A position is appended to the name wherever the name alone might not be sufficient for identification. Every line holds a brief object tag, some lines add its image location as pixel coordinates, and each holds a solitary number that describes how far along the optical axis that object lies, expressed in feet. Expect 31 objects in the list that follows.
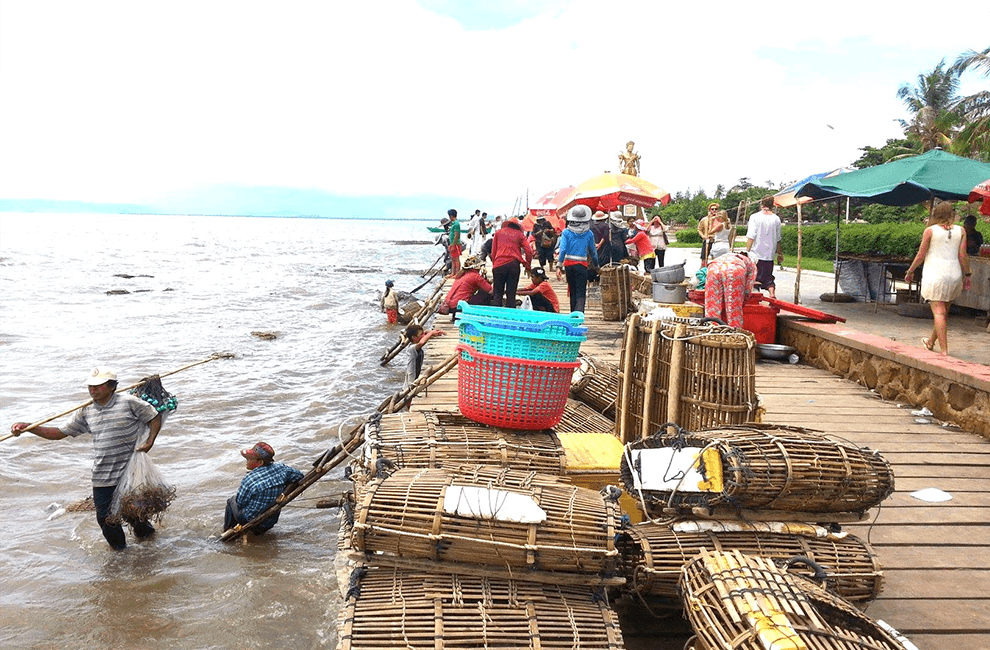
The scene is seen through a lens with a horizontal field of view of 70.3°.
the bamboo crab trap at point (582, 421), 17.46
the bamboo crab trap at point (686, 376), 14.10
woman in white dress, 22.66
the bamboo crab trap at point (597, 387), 19.11
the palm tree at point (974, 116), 83.46
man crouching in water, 19.80
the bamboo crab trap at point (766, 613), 7.47
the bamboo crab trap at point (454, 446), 12.22
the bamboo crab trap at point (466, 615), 8.93
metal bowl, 29.25
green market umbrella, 30.48
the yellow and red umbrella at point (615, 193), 42.91
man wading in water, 17.72
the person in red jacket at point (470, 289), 25.30
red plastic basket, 13.02
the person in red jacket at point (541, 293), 25.64
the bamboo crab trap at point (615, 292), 36.89
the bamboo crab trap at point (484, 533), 9.67
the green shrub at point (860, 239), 60.08
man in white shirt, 34.37
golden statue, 61.00
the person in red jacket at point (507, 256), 29.12
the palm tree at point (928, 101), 121.39
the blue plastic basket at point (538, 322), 12.95
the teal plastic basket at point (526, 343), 12.91
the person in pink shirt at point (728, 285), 23.91
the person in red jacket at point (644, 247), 46.19
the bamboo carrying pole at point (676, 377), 14.61
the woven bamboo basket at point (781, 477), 10.65
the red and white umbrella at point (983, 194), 27.83
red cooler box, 28.89
